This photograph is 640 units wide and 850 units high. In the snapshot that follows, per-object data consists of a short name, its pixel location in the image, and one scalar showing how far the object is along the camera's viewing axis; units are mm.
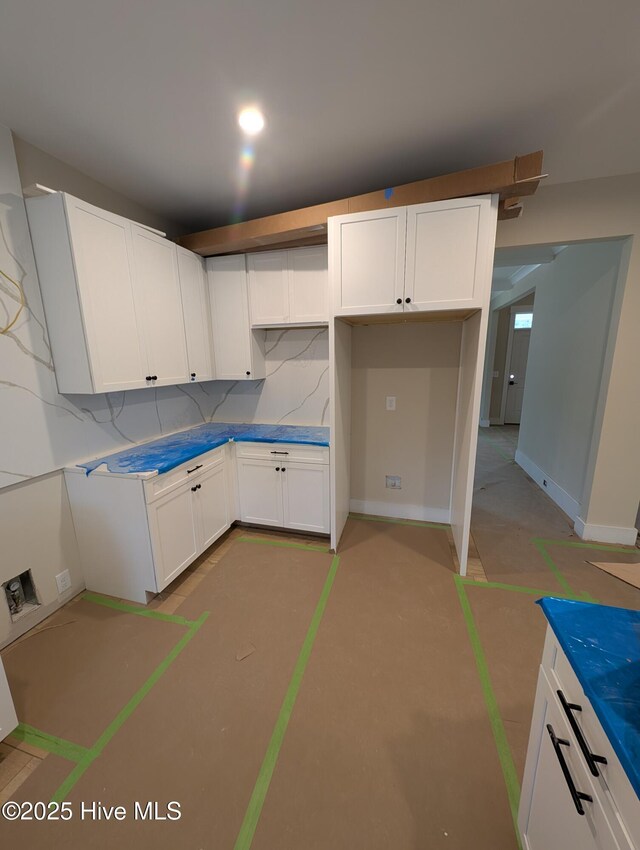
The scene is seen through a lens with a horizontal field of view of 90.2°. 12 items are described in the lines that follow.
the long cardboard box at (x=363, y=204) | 1730
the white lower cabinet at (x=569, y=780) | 562
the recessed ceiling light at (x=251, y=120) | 1645
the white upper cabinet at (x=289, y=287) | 2539
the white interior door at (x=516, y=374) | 7059
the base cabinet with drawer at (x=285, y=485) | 2574
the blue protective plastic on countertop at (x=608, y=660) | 554
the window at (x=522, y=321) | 7005
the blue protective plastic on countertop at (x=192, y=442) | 2053
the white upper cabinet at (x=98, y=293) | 1761
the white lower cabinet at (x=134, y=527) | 1951
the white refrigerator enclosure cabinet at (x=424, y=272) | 1894
